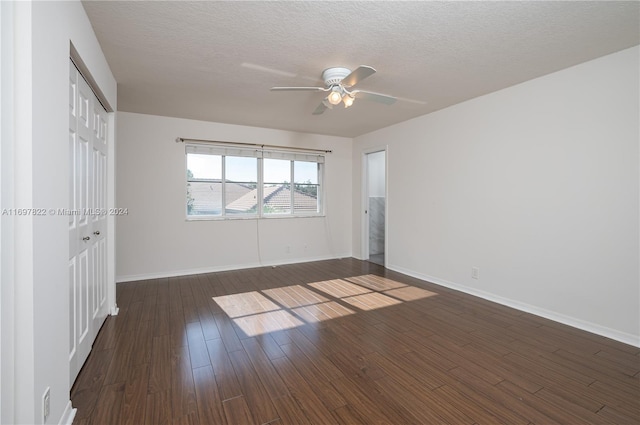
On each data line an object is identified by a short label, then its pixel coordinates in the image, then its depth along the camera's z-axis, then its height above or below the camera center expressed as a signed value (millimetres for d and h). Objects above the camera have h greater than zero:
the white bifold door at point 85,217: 1879 -43
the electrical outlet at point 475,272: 3652 -774
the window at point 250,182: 4789 +523
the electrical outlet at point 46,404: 1307 -887
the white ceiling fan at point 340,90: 2637 +1133
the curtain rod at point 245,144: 4539 +1159
